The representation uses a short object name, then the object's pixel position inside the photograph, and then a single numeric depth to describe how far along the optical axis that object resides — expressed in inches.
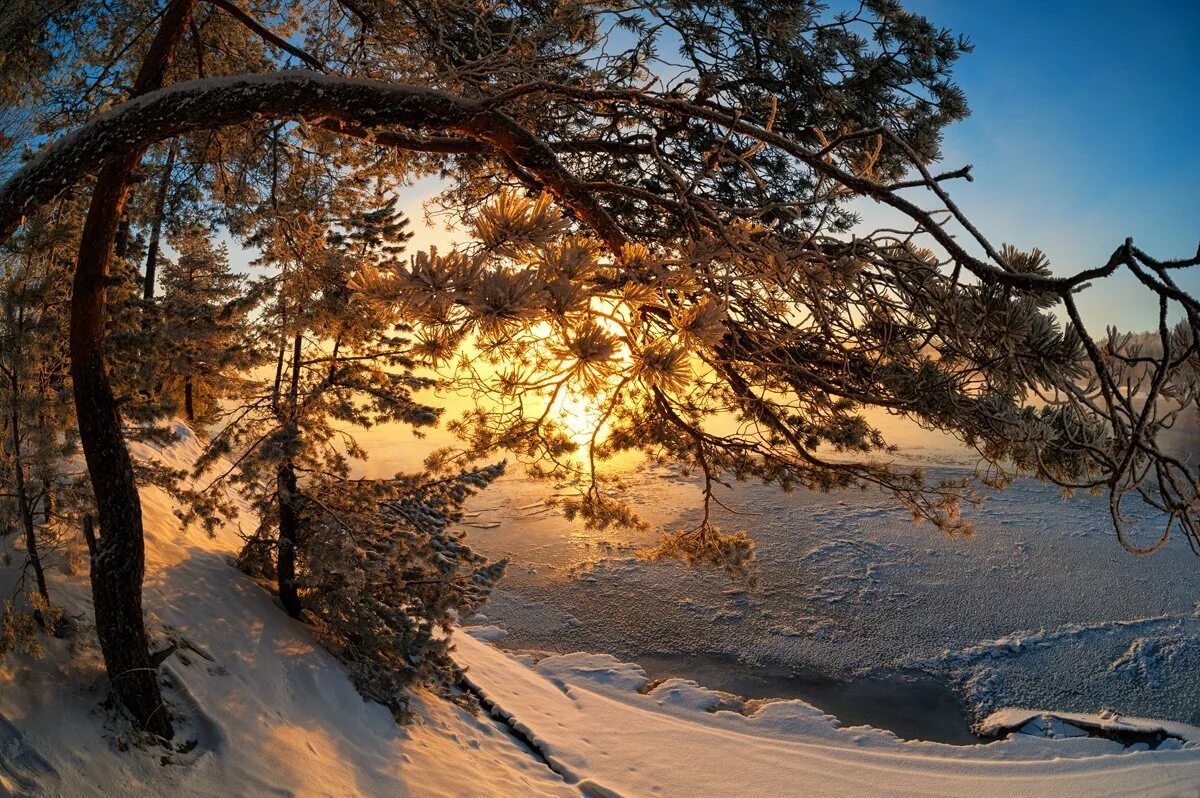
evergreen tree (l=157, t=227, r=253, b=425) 274.4
